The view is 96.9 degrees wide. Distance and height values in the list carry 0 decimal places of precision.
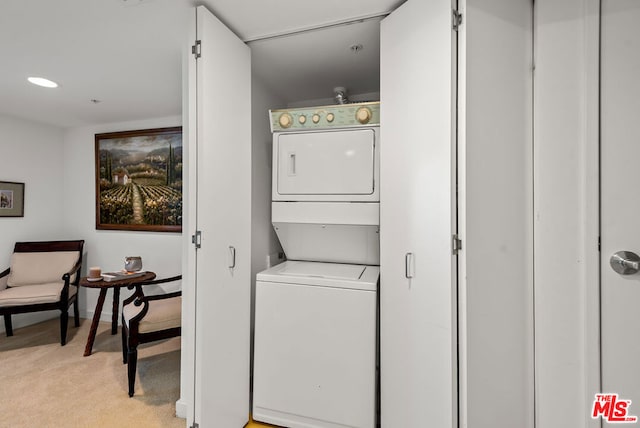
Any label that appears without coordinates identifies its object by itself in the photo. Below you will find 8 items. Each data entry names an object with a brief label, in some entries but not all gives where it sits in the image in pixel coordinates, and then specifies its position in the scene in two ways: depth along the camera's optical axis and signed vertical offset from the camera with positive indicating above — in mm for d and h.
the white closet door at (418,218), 1190 -24
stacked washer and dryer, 1555 -424
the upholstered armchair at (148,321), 1979 -798
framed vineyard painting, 3074 +359
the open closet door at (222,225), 1356 -69
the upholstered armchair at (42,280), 2639 -723
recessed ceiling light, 2162 +1013
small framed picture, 2980 +134
